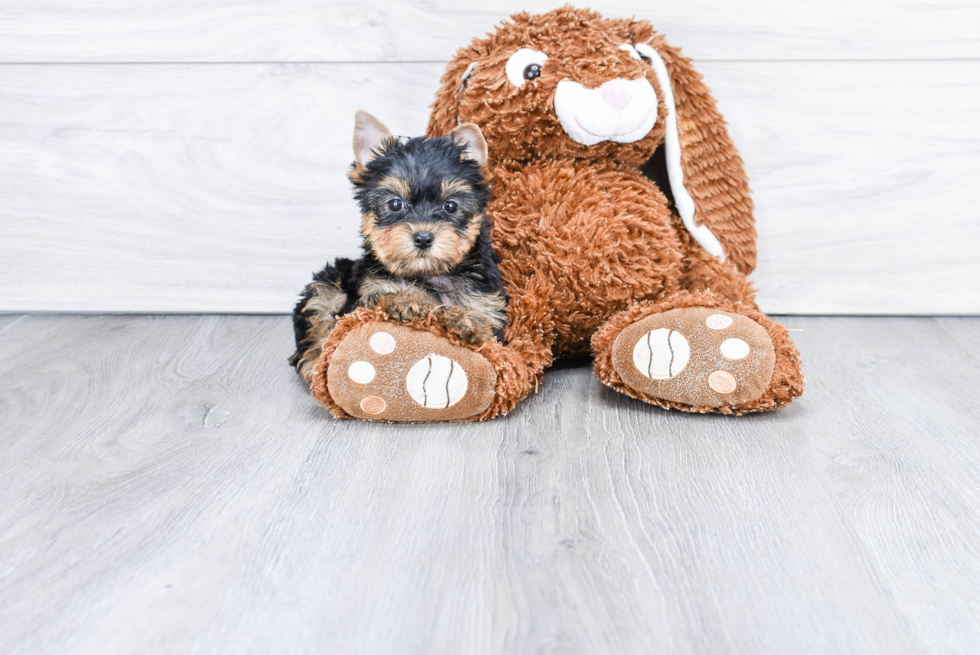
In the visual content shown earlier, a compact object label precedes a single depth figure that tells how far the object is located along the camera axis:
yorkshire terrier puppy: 0.75
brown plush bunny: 0.75
